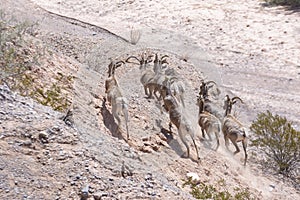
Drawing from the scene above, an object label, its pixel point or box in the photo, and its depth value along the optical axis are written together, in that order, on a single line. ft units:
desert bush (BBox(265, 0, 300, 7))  138.72
